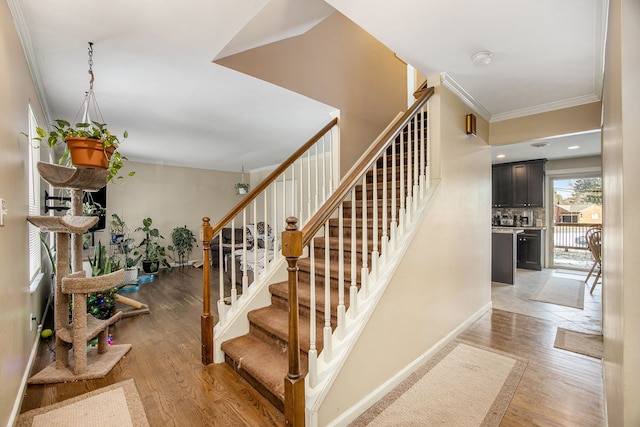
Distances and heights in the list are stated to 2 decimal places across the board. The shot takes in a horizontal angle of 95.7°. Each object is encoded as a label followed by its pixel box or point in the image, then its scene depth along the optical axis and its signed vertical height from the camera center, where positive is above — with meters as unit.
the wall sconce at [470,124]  2.95 +0.91
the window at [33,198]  2.52 +0.15
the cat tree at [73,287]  2.07 -0.54
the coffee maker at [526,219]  6.61 -0.14
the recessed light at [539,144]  4.93 +1.19
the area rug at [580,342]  2.60 -1.24
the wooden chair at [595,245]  4.63 -0.52
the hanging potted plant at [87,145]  1.89 +0.46
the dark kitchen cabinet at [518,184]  6.32 +0.65
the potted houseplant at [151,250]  6.12 -0.80
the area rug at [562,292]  4.03 -1.24
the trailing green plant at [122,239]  5.66 -0.52
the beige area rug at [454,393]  1.74 -1.24
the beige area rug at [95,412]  1.70 -1.22
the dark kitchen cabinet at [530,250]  6.24 -0.81
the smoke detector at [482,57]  2.18 +1.19
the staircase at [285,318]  1.89 -0.84
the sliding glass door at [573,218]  6.38 -0.12
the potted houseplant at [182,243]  6.74 -0.70
